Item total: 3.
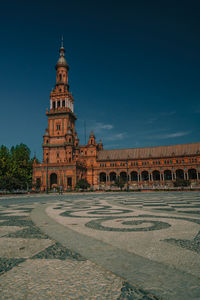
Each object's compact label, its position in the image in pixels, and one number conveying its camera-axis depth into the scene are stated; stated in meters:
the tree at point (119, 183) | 56.92
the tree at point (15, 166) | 46.03
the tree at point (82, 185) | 57.00
